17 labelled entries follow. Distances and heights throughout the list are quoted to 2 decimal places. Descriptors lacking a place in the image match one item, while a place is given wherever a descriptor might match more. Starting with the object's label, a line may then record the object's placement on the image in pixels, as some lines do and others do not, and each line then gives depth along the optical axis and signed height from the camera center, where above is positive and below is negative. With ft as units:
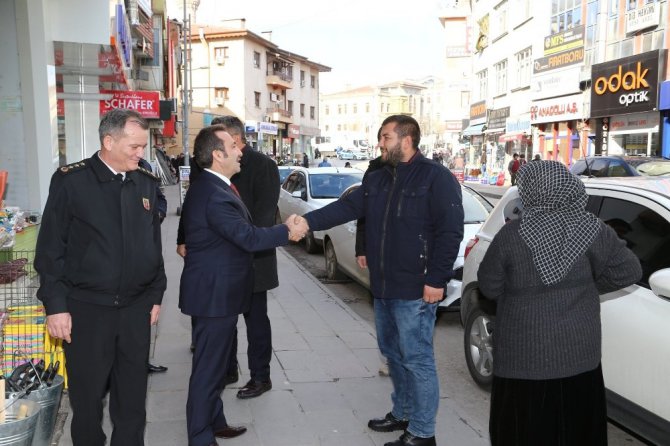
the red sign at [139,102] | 44.11 +3.16
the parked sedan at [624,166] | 42.29 -1.26
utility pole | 97.55 +8.31
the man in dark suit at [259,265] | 15.56 -2.88
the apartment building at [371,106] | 366.02 +24.82
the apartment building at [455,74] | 172.96 +20.96
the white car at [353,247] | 22.71 -4.59
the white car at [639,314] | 11.28 -3.17
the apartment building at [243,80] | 180.96 +19.91
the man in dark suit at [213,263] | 11.48 -2.15
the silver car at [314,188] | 38.91 -2.55
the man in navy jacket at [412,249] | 12.12 -1.96
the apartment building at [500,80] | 111.65 +13.46
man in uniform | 10.26 -2.04
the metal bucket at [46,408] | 11.90 -5.03
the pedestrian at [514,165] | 89.65 -2.46
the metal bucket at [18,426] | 10.40 -4.67
